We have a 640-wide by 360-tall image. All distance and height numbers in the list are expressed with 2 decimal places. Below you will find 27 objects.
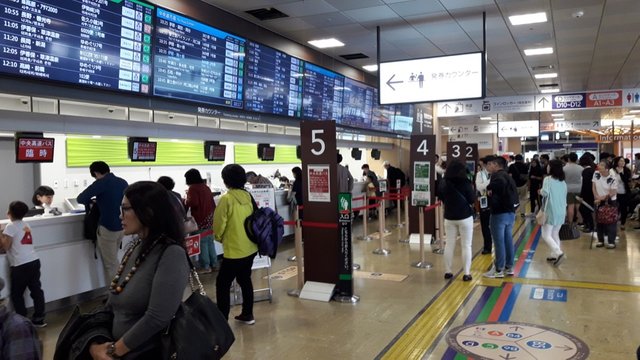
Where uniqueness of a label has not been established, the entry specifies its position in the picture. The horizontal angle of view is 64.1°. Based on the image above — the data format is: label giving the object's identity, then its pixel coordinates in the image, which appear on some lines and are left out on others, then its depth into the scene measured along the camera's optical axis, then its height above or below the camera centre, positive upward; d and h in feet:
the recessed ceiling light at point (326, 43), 30.07 +7.89
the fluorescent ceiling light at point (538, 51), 32.55 +8.06
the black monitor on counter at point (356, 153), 45.32 +1.91
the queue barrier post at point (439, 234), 27.68 -3.35
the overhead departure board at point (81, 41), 14.87 +4.24
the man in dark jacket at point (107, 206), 17.76 -1.16
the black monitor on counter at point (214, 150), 26.35 +1.22
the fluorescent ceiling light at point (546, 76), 41.68 +8.29
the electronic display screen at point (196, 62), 19.71 +4.67
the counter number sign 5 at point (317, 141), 18.66 +1.22
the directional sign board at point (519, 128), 59.16 +5.48
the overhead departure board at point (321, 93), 29.86 +5.00
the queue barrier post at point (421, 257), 23.69 -3.85
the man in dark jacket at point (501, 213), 20.92 -1.56
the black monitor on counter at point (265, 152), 31.14 +1.36
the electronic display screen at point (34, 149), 16.67 +0.78
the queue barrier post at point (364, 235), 32.17 -3.87
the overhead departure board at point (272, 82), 24.75 +4.80
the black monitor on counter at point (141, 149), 22.17 +1.08
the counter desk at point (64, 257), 17.26 -2.98
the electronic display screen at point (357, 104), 34.94 +5.09
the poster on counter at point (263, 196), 21.20 -0.93
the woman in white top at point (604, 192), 26.86 -0.85
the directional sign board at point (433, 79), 23.97 +4.69
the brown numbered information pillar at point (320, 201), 18.56 -0.97
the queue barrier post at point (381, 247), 27.41 -3.98
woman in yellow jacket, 15.02 -1.83
